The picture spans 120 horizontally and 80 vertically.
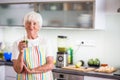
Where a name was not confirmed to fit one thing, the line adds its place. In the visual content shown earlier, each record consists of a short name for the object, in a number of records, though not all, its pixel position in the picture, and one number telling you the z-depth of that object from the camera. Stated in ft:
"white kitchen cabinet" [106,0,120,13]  11.25
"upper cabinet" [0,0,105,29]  10.86
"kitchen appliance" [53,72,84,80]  10.41
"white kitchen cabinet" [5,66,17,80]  12.16
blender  11.46
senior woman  7.29
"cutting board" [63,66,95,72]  10.54
